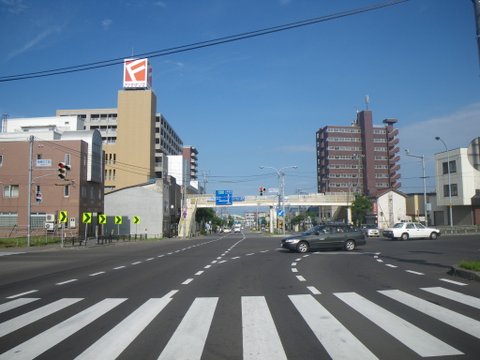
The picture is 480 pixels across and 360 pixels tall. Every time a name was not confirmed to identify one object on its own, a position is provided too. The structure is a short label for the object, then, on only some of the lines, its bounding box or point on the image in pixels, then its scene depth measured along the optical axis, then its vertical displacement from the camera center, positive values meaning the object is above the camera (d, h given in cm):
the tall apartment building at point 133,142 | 9381 +1624
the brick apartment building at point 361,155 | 12400 +1735
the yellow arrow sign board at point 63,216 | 3588 +12
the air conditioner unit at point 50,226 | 4469 -88
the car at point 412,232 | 3991 -148
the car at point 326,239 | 2500 -129
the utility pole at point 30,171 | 3784 +399
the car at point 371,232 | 5416 -198
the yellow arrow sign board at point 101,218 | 4571 -7
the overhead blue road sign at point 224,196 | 7662 +355
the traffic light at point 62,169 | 3246 +360
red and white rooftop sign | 9269 +2968
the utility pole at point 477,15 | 1197 +541
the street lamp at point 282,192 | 6669 +375
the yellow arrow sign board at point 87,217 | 3991 +4
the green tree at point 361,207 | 7338 +146
